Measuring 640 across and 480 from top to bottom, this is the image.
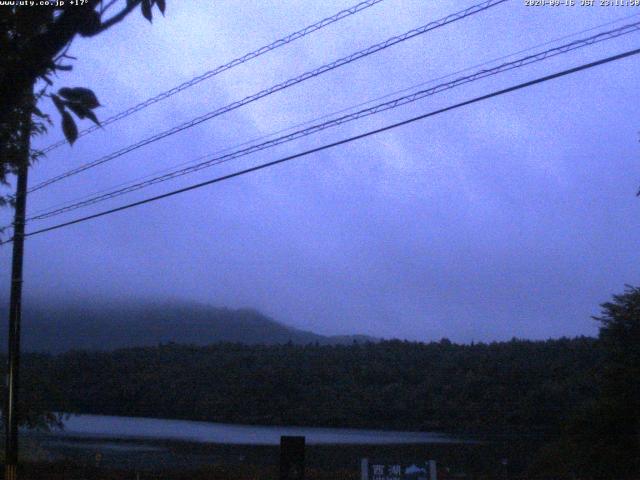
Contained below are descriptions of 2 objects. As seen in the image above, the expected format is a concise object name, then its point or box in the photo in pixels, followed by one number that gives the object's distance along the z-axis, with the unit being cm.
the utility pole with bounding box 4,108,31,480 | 1692
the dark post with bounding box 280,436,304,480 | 1162
